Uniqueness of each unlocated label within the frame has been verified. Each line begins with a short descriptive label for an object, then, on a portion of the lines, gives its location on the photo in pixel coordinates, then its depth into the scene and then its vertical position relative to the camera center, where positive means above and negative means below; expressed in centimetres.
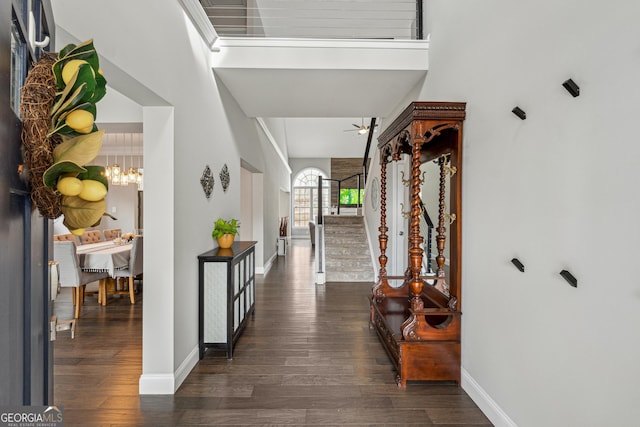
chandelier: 621 +68
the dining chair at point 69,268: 414 -72
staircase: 631 -80
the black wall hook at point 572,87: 150 +56
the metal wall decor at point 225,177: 379 +39
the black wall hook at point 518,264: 188 -30
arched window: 1433 +67
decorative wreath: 77 +18
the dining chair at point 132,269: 461 -83
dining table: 446 -67
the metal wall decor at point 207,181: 318 +29
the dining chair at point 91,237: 637 -54
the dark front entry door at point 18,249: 71 -10
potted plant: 347 -24
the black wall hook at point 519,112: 187 +56
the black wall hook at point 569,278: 151 -31
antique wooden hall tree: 259 -59
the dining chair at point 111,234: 708 -52
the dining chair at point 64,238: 511 -44
